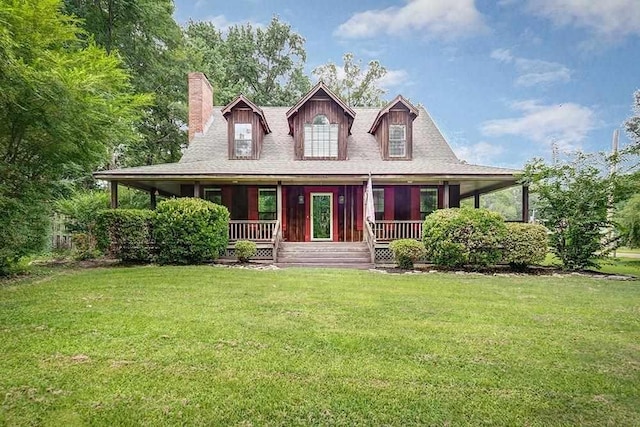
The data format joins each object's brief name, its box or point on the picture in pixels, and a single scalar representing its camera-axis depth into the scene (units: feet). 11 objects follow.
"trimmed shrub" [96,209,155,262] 36.22
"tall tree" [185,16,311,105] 96.58
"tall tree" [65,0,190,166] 57.36
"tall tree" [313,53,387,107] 99.30
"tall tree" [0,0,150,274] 25.75
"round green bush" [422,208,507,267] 35.37
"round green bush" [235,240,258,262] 39.06
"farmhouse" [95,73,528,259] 48.62
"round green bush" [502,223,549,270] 35.86
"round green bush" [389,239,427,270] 37.22
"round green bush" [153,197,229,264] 35.86
